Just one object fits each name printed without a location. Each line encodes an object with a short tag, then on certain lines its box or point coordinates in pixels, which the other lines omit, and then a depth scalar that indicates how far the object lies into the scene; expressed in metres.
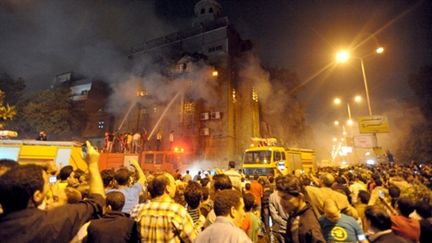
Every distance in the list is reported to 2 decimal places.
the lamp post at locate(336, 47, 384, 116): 13.09
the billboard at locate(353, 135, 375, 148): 14.17
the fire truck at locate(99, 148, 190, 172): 17.33
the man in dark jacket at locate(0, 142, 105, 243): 1.57
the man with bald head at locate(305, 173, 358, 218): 3.14
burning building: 28.39
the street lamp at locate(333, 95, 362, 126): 18.73
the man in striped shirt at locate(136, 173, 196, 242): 2.62
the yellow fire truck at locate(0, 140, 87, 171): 11.76
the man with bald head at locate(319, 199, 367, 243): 2.78
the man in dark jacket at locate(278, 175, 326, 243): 2.76
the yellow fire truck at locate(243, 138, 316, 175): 14.09
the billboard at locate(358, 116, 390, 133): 13.30
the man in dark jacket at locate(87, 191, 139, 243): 2.40
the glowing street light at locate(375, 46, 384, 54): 12.91
